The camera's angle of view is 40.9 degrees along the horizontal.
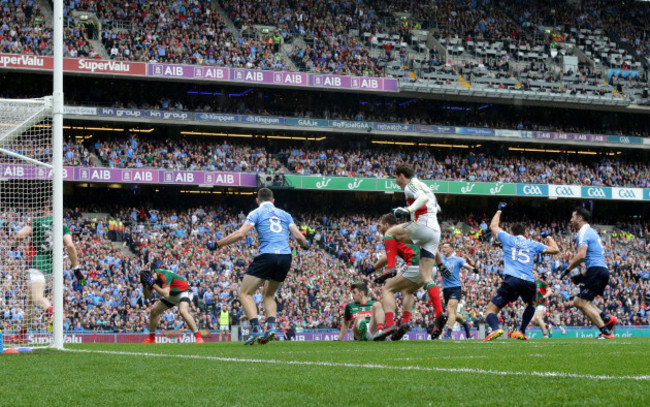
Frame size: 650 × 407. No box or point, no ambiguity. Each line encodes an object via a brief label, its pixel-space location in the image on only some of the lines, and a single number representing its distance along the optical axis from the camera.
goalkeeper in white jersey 11.98
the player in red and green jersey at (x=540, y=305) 19.55
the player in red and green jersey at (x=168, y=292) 16.56
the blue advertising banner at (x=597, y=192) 47.97
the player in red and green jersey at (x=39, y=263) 11.40
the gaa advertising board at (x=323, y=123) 41.69
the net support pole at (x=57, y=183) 10.62
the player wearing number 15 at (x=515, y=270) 13.93
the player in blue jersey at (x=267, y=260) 11.62
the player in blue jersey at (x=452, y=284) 16.86
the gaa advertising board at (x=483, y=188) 43.50
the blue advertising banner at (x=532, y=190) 47.16
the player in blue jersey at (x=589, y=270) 13.40
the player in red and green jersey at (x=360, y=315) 15.01
